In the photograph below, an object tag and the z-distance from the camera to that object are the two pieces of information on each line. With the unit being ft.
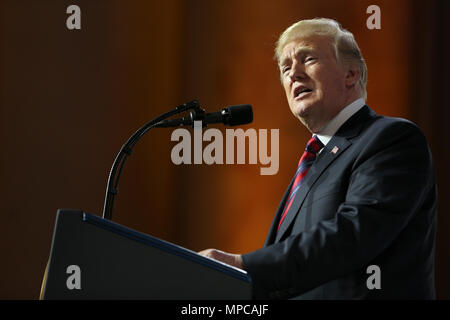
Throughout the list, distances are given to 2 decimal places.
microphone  16.98
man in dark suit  16.58
